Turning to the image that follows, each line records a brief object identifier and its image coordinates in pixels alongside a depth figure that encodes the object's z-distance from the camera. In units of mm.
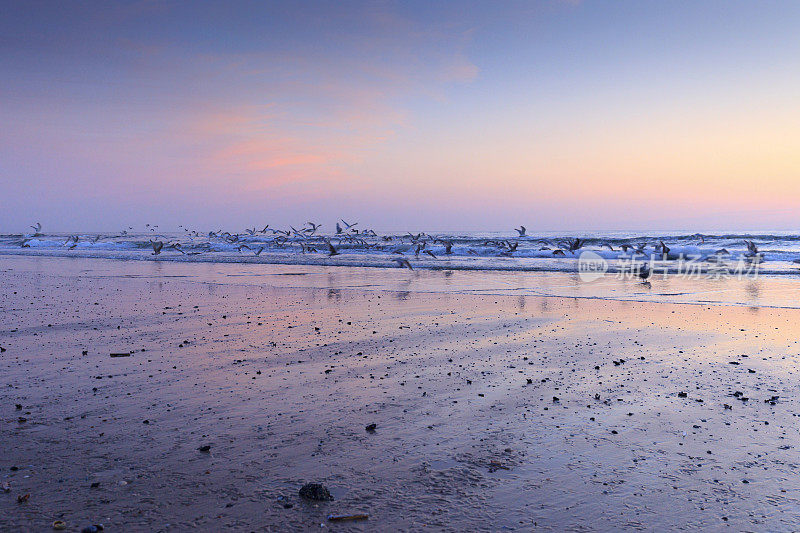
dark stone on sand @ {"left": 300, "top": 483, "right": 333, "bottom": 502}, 3467
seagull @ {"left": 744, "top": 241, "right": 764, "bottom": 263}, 31422
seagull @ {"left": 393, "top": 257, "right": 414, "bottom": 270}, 29094
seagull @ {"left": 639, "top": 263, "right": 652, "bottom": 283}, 20344
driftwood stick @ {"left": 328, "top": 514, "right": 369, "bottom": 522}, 3248
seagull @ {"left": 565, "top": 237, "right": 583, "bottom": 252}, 36288
